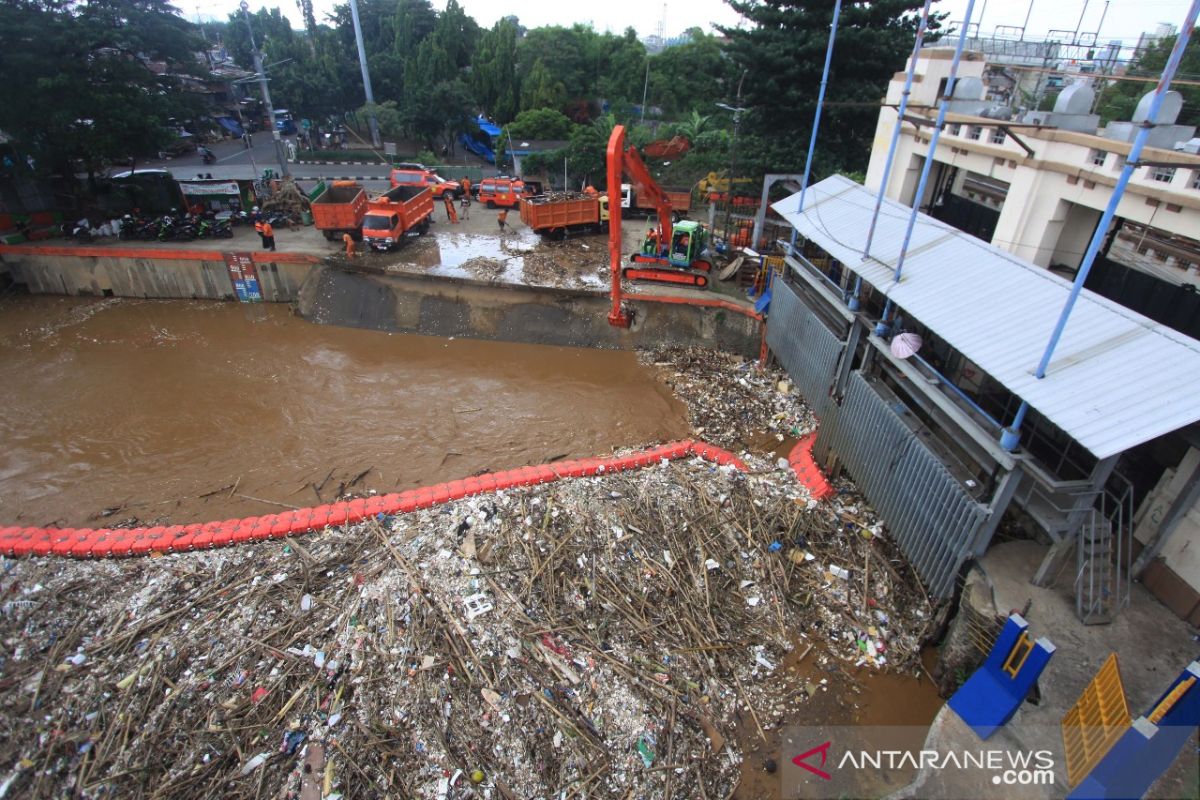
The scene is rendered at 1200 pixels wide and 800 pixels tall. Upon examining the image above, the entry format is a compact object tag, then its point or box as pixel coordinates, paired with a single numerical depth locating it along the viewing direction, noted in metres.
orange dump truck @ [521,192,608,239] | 18.92
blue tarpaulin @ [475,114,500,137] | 37.81
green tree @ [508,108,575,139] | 33.47
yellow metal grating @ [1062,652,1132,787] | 4.59
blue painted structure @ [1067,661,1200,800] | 4.05
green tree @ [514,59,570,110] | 37.44
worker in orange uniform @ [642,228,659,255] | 16.38
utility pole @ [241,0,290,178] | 23.09
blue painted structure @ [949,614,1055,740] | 5.23
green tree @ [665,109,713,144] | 32.94
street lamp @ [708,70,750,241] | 17.72
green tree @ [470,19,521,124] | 38.06
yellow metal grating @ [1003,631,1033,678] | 5.27
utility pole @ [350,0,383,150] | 31.52
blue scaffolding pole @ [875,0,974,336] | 6.74
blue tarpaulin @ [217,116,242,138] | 47.16
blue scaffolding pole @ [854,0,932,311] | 7.62
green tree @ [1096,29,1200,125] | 22.91
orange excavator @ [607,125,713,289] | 15.66
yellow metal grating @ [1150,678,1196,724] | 4.23
